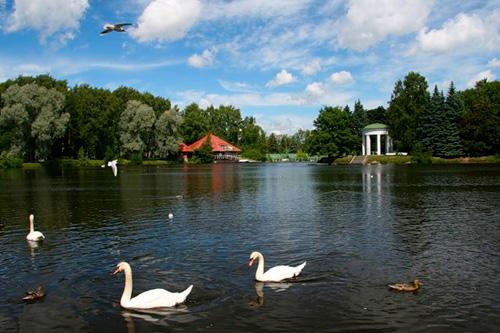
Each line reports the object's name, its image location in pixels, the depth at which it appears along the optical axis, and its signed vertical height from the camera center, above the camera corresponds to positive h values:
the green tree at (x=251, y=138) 170.99 +7.46
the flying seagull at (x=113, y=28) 22.14 +6.35
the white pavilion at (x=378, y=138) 119.50 +4.32
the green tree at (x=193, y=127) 153.75 +10.68
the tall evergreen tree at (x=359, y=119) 128.62 +9.85
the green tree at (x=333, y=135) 120.75 +5.34
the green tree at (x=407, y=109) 108.19 +10.55
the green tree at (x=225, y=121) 177.12 +14.20
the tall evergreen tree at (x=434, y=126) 99.81 +5.78
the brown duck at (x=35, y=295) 11.14 -3.12
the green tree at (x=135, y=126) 106.31 +7.92
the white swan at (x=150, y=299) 10.39 -3.06
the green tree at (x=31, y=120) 85.62 +8.05
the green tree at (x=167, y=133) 111.19 +6.56
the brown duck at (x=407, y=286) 11.23 -3.17
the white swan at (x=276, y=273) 12.21 -3.02
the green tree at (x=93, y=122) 105.88 +9.06
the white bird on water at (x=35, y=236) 18.22 -2.79
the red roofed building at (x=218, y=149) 141.88 +3.12
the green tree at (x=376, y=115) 149.76 +12.74
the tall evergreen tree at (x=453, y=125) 98.94 +5.77
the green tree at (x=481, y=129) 94.75 +4.67
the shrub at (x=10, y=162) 86.31 +0.45
